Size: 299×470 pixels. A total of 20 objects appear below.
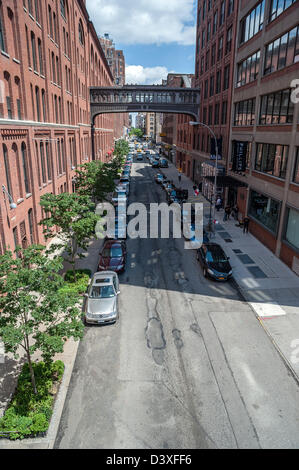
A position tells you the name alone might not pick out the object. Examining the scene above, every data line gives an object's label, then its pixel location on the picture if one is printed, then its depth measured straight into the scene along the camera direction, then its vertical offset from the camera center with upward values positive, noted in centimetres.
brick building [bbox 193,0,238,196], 3712 +877
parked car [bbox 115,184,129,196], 4326 -656
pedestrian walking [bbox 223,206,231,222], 3419 -753
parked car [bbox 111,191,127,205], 3669 -671
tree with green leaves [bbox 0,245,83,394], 952 -507
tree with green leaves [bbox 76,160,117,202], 3142 -402
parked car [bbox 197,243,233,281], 2027 -783
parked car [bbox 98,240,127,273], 2109 -780
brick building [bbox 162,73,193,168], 6462 +149
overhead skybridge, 5191 +669
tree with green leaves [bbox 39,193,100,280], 1798 -429
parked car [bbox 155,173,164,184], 5611 -655
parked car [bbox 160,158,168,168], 8091 -552
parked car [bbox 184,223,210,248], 2645 -811
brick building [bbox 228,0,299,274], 2197 +152
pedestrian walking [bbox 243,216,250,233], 2983 -758
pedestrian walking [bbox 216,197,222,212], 3766 -732
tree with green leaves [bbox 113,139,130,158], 8234 -218
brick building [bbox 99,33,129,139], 13025 +3925
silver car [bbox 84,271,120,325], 1564 -799
